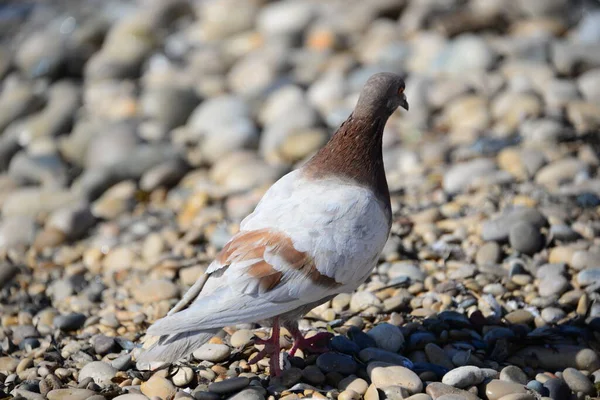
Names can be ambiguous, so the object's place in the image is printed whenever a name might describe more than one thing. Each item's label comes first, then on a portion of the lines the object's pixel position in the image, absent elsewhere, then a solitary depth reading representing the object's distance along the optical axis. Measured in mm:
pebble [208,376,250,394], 7969
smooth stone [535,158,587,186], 13266
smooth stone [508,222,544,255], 11094
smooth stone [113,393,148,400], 7902
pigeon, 7680
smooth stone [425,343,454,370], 8766
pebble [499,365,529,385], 8359
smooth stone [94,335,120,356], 9430
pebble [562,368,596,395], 8484
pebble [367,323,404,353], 9008
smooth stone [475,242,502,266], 11062
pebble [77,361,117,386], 8570
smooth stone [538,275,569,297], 10211
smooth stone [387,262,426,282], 10781
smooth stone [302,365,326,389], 8258
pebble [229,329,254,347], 9039
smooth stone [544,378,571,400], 8219
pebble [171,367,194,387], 8320
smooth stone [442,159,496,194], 13500
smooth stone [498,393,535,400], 7797
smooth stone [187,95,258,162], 17031
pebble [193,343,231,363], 8758
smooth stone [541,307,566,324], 9773
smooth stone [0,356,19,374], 9266
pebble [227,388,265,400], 7758
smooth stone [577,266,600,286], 10281
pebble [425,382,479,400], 7875
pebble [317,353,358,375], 8437
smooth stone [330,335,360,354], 8859
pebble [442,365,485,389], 8148
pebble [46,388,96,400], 7980
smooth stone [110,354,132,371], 8820
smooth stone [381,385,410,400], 7848
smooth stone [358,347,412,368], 8578
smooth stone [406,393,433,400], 7767
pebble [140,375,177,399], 8105
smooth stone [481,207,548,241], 11367
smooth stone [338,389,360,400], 7900
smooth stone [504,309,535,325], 9766
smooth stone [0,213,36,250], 14641
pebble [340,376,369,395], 8016
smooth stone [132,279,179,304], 11148
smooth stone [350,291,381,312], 10102
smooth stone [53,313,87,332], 10578
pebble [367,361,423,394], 8023
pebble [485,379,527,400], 8016
